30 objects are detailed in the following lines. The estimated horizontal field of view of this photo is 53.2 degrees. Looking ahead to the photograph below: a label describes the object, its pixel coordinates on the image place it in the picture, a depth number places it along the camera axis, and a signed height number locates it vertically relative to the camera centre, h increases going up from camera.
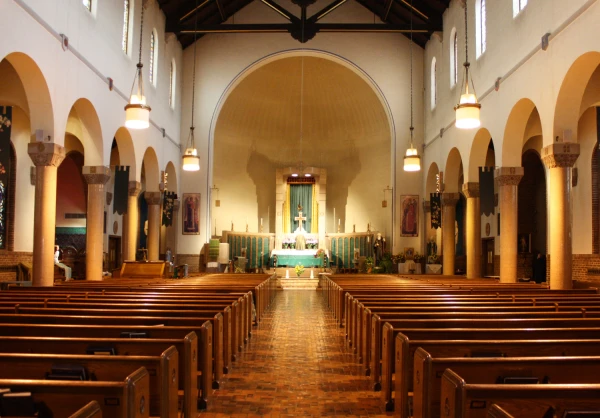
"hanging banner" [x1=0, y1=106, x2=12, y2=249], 10.08 +1.84
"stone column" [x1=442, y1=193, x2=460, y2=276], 21.31 +0.68
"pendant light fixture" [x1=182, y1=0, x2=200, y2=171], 18.62 +2.67
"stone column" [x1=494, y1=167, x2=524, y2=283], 15.34 +0.79
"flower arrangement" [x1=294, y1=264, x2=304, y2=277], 23.90 -0.89
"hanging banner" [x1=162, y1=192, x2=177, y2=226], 22.61 +1.42
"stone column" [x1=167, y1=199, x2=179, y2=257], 24.50 +0.56
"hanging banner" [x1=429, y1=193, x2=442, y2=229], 22.16 +1.47
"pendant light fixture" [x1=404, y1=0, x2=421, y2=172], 17.53 +2.58
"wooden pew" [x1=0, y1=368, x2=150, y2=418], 2.82 -0.71
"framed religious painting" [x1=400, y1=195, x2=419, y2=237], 24.62 +1.29
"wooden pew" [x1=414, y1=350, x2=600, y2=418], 3.70 -0.76
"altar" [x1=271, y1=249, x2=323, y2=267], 25.62 -0.50
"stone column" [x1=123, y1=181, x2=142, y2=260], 19.67 +0.58
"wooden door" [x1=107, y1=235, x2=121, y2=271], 22.73 -0.30
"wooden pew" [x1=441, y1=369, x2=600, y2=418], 2.78 -0.70
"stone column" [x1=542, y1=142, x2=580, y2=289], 12.05 +0.77
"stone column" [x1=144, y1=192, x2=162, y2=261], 22.23 +0.89
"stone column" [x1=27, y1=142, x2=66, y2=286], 12.54 +0.68
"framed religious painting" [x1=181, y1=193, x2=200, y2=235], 24.62 +1.31
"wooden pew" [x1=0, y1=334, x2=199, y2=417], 4.45 -0.76
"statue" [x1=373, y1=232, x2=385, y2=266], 24.96 +0.00
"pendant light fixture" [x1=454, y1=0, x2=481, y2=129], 12.24 +2.83
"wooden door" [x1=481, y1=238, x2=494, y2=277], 22.77 -0.27
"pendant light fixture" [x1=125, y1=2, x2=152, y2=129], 12.78 +2.84
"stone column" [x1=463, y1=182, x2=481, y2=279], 18.59 +0.59
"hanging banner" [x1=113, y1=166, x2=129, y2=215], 17.47 +1.68
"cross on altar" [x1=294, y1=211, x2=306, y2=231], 27.86 +1.31
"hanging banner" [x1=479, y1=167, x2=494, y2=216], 16.34 +1.57
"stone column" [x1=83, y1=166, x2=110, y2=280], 15.66 +0.71
